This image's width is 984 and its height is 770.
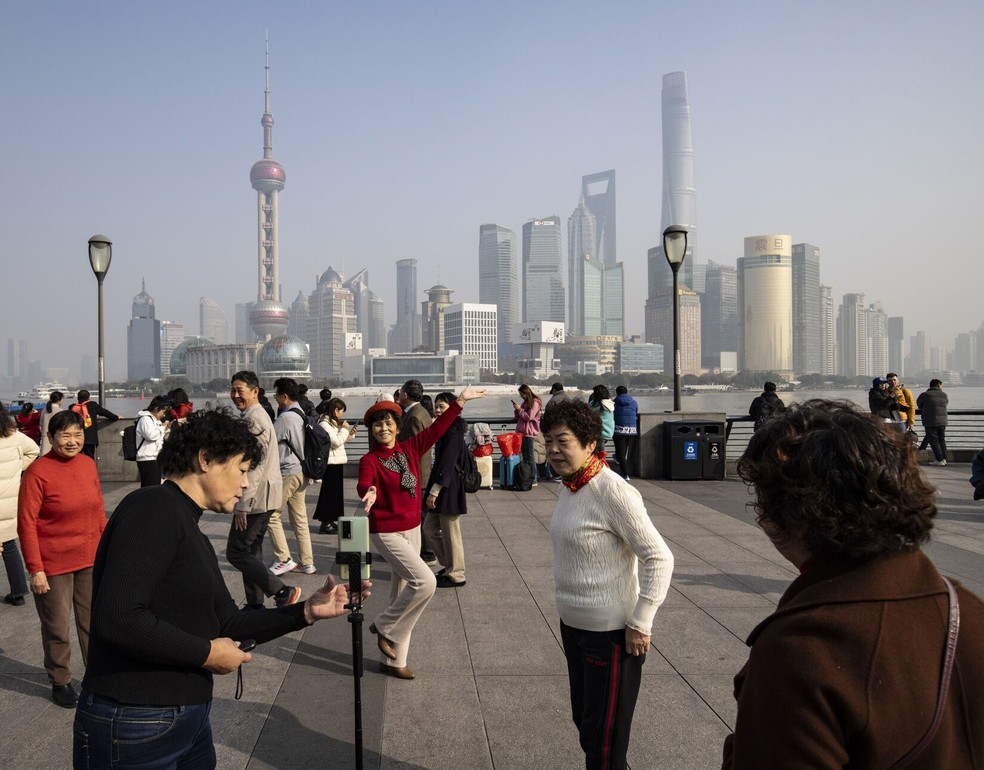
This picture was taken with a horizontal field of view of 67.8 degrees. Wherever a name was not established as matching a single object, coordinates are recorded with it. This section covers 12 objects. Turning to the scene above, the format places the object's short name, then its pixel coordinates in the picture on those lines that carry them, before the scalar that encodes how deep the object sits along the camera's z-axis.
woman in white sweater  2.80
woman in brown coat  1.16
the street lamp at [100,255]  14.32
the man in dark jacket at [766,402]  12.76
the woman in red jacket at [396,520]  4.61
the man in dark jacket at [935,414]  14.05
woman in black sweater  2.01
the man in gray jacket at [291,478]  6.96
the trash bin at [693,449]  13.23
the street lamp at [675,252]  13.88
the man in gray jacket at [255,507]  5.75
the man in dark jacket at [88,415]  11.31
